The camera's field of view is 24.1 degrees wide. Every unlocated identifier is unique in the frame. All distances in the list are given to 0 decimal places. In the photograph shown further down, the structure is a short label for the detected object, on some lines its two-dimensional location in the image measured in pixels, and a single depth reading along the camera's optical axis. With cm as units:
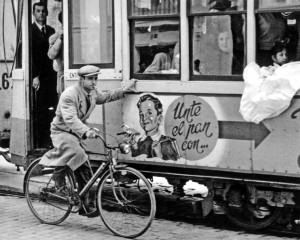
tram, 664
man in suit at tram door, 928
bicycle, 668
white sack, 640
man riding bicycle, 699
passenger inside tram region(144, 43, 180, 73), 730
